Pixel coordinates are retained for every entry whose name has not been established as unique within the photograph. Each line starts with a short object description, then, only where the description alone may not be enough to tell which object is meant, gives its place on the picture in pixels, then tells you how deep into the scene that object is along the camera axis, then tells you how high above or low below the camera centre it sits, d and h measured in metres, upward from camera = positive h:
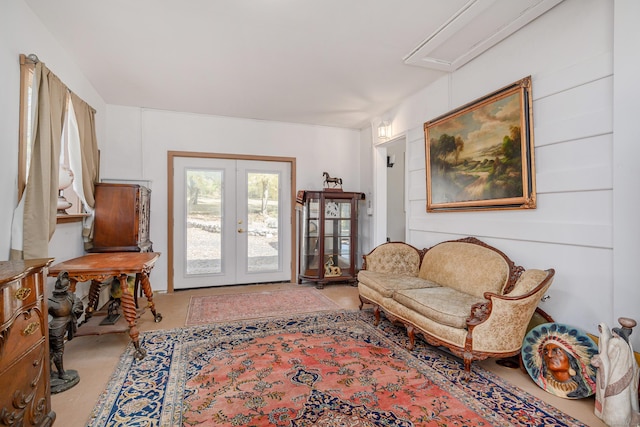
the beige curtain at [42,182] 2.15 +0.24
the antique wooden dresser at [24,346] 1.25 -0.61
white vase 2.83 +0.28
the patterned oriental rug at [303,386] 1.71 -1.15
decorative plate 1.87 -0.97
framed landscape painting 2.42 +0.52
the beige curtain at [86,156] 3.06 +0.62
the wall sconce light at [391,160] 5.75 +0.97
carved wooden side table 2.37 -0.45
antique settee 2.08 -0.71
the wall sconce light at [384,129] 4.34 +1.18
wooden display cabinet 4.80 -0.40
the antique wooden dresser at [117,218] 3.38 -0.06
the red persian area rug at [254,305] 3.37 -1.15
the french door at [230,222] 4.56 -0.15
